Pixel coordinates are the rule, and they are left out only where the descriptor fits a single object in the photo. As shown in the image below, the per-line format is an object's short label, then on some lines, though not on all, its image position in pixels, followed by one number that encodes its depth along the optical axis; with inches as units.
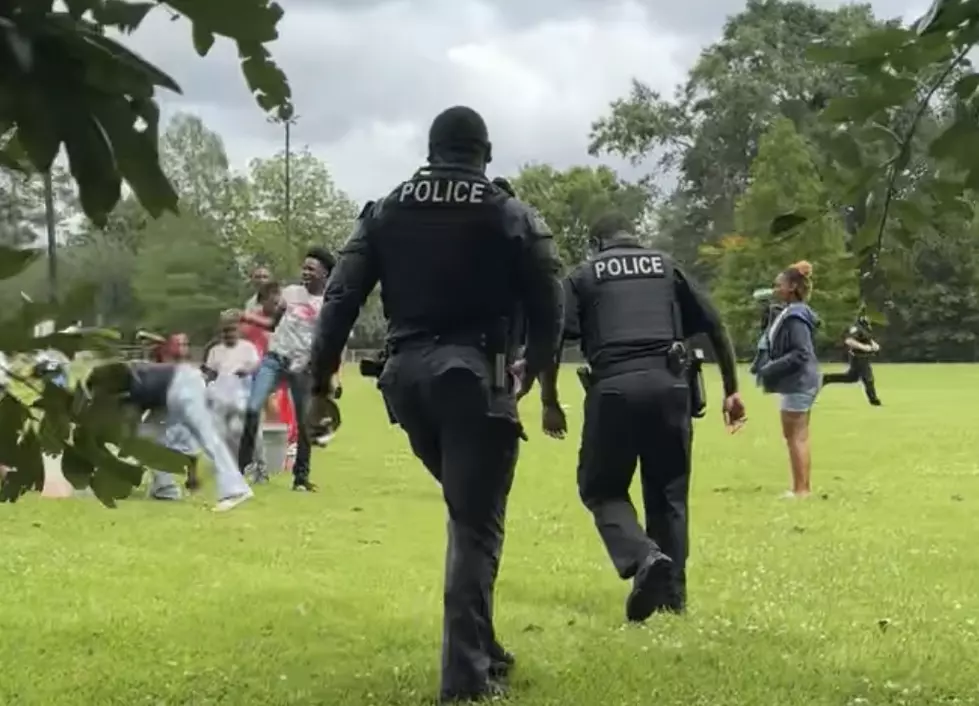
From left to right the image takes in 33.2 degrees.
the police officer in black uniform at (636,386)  263.1
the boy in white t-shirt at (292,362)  476.7
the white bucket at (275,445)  527.5
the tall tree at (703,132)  1536.7
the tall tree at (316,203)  1915.6
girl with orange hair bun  442.9
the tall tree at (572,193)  3159.5
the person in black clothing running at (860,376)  841.5
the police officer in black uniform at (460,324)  198.1
